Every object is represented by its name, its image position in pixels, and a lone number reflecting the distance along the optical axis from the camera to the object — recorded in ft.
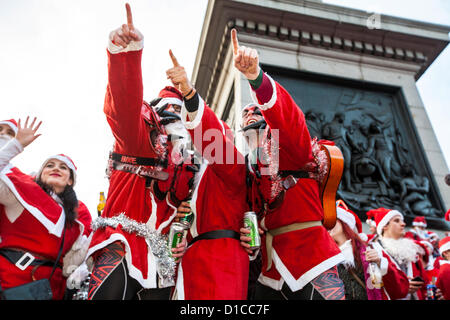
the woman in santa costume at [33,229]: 8.50
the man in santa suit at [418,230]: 18.76
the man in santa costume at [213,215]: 7.33
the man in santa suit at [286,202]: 7.60
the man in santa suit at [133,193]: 7.14
